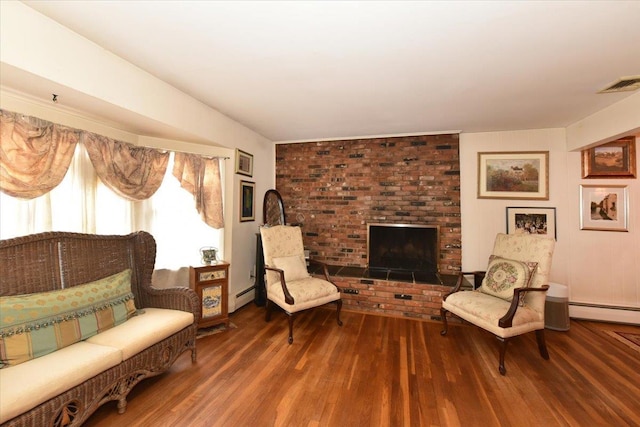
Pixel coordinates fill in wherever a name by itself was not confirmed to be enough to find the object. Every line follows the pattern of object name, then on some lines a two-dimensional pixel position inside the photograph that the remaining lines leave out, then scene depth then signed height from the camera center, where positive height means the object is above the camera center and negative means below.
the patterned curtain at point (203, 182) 2.97 +0.40
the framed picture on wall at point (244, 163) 3.44 +0.72
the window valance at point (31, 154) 1.72 +0.45
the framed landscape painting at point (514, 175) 3.50 +0.53
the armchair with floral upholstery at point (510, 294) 2.26 -0.83
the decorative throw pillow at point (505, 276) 2.48 -0.65
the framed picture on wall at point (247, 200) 3.59 +0.20
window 1.96 +0.00
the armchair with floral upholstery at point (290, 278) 2.79 -0.81
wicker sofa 1.35 -0.86
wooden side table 2.79 -0.86
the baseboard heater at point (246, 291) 3.57 -1.13
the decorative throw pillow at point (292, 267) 3.17 -0.68
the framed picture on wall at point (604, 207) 3.24 +0.06
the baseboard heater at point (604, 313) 3.15 -1.28
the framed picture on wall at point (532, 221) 3.47 -0.12
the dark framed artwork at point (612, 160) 3.21 +0.67
